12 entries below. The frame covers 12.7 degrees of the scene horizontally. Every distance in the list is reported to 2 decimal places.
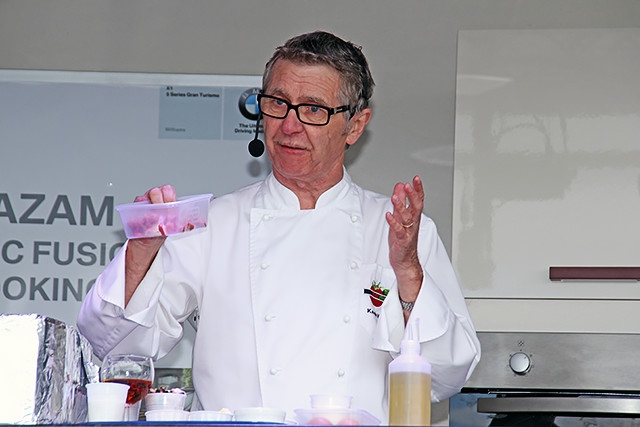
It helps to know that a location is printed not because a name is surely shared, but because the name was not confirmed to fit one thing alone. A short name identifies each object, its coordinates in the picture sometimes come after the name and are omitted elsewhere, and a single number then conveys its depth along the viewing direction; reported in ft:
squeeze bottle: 14.03
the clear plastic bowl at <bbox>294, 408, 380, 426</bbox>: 14.02
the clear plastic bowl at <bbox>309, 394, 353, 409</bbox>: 14.13
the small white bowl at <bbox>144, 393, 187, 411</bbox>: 14.81
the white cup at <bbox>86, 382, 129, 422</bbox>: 14.54
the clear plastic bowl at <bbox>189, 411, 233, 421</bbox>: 14.54
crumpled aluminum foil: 14.51
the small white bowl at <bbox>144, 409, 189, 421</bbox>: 14.58
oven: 17.79
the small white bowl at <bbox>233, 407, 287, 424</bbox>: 14.35
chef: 15.71
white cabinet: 17.95
